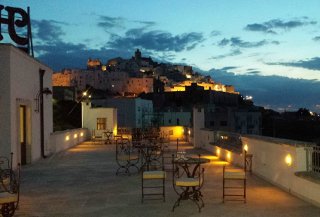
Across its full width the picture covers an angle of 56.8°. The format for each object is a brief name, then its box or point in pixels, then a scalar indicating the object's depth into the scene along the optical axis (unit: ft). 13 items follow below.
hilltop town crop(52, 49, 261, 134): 137.13
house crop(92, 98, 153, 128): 128.84
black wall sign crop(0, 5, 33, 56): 37.45
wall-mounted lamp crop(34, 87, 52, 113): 39.17
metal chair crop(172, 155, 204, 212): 17.58
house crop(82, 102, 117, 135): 74.76
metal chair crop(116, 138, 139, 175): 29.34
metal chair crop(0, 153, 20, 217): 14.67
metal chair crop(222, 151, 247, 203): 19.16
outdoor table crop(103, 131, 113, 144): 61.75
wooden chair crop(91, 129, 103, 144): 67.12
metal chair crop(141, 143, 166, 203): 19.55
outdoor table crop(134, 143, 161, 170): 29.99
